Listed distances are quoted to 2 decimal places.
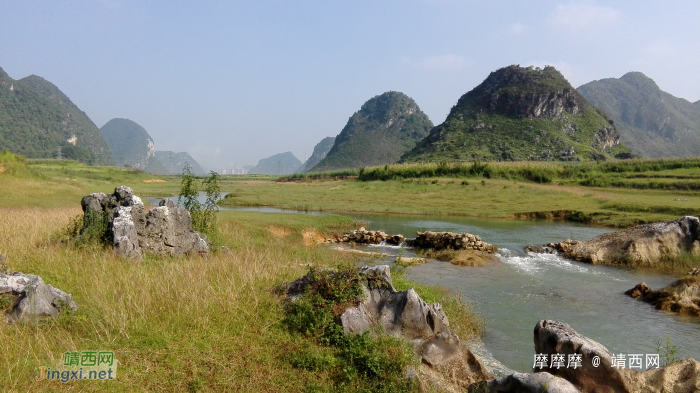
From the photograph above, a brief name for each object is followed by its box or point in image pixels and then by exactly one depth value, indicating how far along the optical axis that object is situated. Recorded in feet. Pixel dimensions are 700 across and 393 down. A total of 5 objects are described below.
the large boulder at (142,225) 38.65
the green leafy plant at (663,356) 30.80
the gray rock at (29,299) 22.26
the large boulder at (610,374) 22.08
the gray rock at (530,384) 18.84
